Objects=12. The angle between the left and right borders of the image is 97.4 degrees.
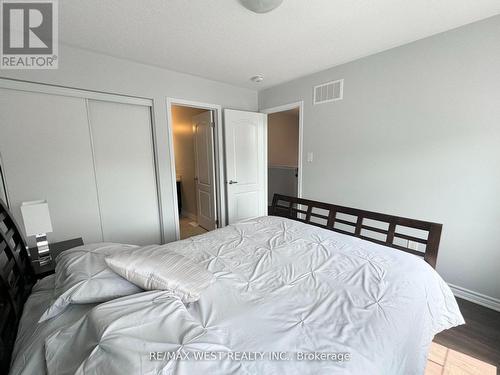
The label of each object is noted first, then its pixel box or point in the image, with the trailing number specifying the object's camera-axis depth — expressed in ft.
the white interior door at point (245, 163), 11.10
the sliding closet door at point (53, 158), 6.45
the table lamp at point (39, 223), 5.38
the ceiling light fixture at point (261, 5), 4.89
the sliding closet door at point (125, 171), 8.04
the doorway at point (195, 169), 11.46
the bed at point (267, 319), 2.19
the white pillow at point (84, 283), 2.95
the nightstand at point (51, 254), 5.17
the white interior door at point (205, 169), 11.32
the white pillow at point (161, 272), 3.21
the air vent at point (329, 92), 8.96
